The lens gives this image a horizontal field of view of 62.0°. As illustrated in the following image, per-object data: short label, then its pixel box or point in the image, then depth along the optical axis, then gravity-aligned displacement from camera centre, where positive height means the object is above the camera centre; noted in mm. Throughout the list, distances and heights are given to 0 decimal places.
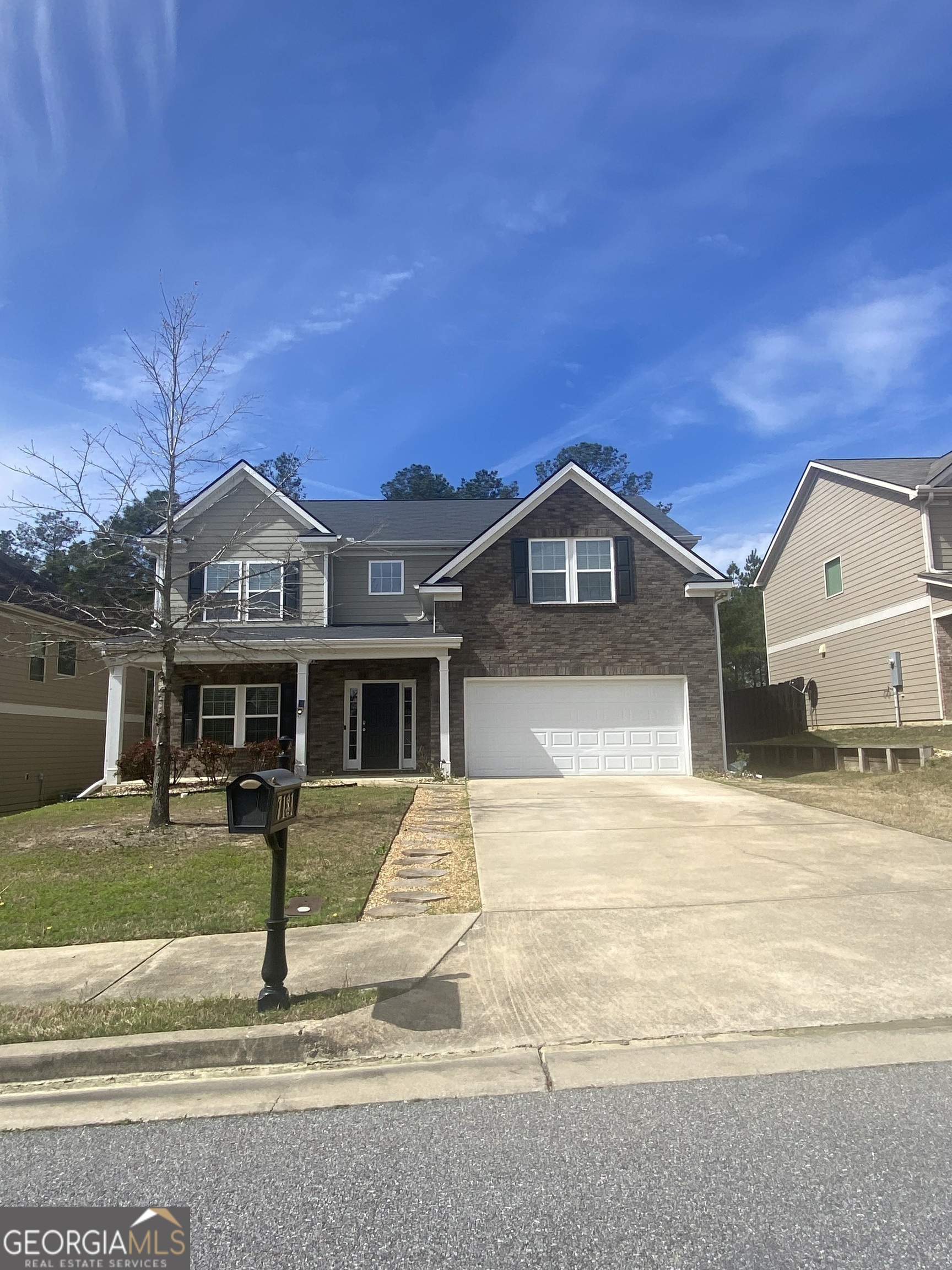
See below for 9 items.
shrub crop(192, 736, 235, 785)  15352 -321
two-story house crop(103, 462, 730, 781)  16922 +1773
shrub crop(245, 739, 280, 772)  16172 -264
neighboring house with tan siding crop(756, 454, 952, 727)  17031 +3650
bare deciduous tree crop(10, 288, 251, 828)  10430 +1691
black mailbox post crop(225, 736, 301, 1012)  4180 -442
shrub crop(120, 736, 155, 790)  15875 -413
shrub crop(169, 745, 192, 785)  15180 -382
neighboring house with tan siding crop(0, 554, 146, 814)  18484 +916
